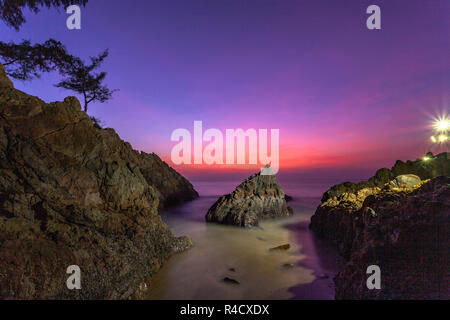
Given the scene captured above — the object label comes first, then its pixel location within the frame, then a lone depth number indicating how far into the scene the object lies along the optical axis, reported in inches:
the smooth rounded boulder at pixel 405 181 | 327.3
